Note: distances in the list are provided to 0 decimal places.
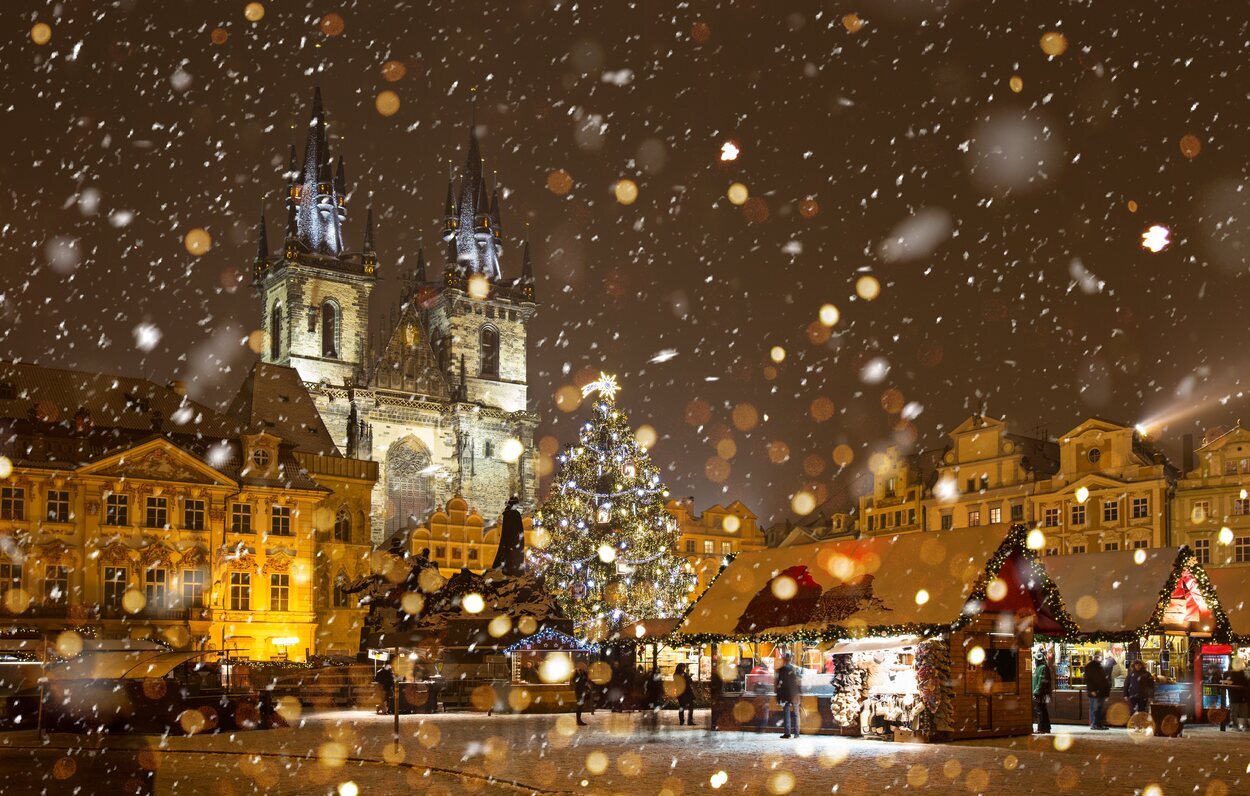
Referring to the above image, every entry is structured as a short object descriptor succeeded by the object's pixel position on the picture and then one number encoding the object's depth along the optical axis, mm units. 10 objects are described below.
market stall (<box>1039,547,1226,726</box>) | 24266
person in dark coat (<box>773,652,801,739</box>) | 21594
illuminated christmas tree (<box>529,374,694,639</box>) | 42094
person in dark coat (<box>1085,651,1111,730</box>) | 23875
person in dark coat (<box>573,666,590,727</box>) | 26250
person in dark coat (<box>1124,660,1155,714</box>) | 24672
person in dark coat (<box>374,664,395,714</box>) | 29611
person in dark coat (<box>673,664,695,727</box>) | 25844
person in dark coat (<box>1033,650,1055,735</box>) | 23328
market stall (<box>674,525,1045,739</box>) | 20797
